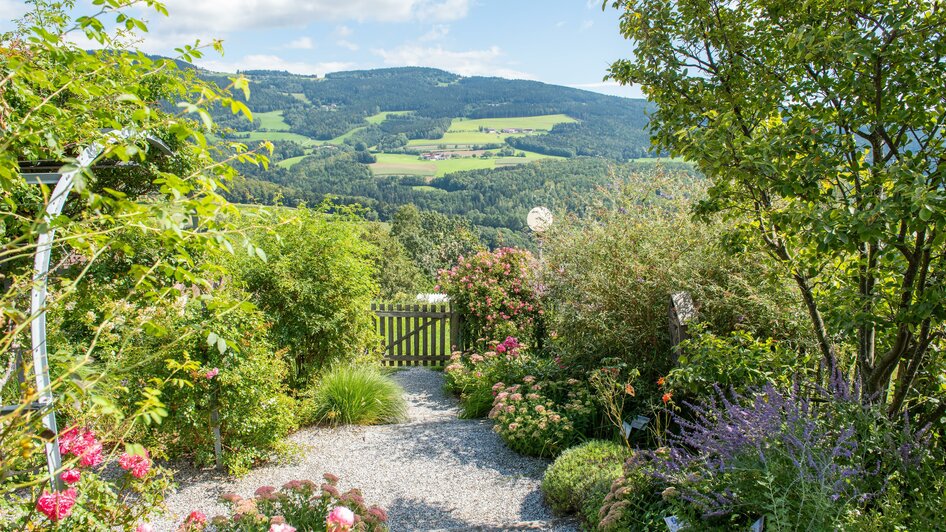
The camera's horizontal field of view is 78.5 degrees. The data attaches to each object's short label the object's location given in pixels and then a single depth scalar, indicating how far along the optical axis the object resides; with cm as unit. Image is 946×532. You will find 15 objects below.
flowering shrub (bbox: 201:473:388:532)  278
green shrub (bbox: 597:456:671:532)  304
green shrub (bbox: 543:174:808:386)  474
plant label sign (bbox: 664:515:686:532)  280
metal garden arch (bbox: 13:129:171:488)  246
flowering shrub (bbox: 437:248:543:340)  847
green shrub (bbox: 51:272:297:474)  418
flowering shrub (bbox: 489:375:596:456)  489
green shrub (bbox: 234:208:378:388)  612
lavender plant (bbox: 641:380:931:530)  230
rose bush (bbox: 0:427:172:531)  228
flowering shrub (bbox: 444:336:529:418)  639
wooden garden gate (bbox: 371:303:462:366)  968
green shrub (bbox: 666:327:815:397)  322
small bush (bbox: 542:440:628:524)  365
